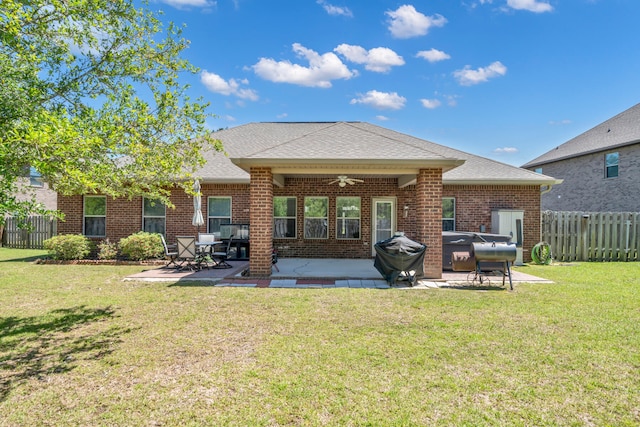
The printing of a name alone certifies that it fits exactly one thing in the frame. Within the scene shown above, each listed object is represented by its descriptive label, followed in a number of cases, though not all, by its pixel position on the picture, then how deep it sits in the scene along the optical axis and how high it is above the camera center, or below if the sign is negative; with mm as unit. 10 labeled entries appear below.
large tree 3635 +1684
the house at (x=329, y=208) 12562 +417
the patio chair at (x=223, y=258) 10695 -1323
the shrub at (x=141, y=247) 11664 -933
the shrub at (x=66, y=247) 11766 -946
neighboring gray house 17359 +2835
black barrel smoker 7820 -762
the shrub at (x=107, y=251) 11961 -1097
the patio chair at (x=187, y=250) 9945 -888
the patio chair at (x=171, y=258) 10250 -1207
